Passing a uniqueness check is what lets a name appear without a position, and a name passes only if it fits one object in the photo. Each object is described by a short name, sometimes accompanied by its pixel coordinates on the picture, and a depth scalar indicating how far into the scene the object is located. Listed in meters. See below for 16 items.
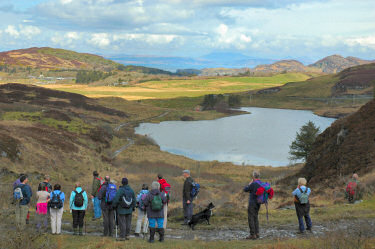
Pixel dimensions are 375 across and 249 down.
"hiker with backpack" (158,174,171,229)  15.78
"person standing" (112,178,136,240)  14.18
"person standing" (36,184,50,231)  15.21
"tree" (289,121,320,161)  54.75
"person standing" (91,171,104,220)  18.08
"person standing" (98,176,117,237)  14.98
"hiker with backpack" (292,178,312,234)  14.28
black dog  16.66
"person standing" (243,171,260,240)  13.71
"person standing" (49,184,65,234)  15.21
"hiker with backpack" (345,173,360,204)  19.64
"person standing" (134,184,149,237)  15.52
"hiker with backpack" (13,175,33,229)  14.95
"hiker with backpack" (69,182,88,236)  15.53
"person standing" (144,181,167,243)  13.44
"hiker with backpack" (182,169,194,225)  17.08
